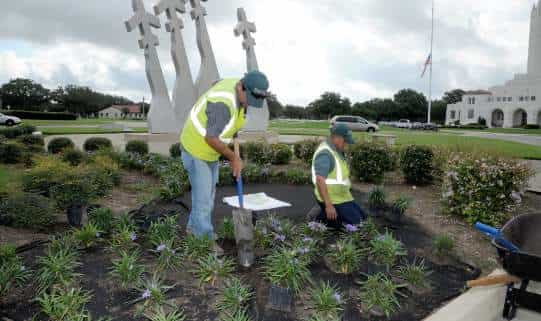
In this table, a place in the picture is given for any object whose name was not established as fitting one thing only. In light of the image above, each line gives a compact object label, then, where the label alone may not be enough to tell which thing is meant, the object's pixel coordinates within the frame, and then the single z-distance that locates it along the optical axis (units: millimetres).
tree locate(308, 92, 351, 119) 90750
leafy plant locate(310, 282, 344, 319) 2773
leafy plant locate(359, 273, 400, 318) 2893
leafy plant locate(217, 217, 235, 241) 4207
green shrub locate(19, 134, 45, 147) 12120
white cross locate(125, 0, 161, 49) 14141
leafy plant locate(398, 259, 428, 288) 3328
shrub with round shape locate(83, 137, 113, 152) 12617
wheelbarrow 2629
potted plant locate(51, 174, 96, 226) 4906
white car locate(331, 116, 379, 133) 32781
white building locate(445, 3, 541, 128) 61969
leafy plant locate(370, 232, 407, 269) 3473
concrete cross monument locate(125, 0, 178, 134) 14516
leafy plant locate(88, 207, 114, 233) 4258
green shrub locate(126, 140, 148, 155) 11766
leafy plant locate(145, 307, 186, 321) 2489
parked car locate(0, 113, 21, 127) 31250
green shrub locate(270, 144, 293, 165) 10477
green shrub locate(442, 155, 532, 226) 5027
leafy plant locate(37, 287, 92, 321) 2543
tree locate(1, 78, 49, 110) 83438
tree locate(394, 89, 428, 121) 87438
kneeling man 4203
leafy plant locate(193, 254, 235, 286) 3168
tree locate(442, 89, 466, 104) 100688
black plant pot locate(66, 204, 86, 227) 4809
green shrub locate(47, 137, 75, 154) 11969
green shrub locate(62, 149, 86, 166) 8896
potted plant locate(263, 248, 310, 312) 2867
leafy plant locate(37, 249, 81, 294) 3002
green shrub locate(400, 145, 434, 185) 7746
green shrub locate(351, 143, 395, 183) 7952
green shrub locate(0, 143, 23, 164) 10117
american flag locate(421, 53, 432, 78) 47781
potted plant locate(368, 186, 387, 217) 5270
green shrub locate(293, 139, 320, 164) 10320
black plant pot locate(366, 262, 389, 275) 3380
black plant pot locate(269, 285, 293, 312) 2855
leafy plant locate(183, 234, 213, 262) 3518
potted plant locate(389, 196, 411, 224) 5066
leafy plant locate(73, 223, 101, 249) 3814
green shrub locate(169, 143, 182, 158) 11012
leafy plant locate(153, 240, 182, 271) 3379
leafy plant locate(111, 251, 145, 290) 3064
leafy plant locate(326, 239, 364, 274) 3467
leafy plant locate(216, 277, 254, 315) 2762
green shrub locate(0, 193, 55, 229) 4559
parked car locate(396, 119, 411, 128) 55069
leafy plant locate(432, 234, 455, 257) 4039
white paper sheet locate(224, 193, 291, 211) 5971
